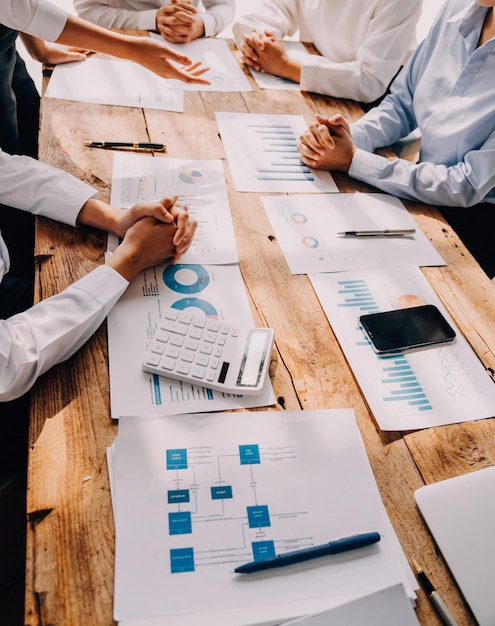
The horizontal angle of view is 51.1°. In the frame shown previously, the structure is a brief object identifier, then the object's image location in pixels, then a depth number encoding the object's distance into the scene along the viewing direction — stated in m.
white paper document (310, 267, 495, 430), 0.81
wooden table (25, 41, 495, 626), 0.60
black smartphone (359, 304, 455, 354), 0.88
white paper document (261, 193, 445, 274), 1.03
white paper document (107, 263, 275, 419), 0.75
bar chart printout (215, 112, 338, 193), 1.18
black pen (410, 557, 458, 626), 0.60
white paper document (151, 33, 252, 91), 1.43
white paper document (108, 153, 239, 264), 1.00
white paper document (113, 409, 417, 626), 0.58
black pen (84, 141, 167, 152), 1.17
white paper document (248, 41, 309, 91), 1.50
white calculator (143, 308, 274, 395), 0.77
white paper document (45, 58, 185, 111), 1.31
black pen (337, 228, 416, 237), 1.08
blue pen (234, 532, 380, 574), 0.60
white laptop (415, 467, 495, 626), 0.62
